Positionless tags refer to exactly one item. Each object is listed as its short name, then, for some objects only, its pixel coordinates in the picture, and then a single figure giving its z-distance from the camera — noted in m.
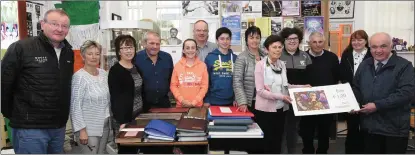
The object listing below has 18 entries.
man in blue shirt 3.23
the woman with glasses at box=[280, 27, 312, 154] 3.44
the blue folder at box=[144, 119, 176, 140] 2.25
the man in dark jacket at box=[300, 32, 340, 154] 3.62
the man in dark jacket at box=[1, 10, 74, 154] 2.31
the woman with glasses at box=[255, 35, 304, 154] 3.00
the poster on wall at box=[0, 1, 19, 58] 4.74
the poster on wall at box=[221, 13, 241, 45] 5.18
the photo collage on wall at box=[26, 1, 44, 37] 5.00
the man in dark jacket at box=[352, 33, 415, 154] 2.70
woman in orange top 3.25
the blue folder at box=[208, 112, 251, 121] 2.40
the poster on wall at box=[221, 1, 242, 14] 5.23
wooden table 2.25
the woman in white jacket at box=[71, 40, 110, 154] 2.65
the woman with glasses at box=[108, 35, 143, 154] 2.70
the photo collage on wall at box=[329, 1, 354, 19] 5.56
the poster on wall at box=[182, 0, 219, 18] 5.32
